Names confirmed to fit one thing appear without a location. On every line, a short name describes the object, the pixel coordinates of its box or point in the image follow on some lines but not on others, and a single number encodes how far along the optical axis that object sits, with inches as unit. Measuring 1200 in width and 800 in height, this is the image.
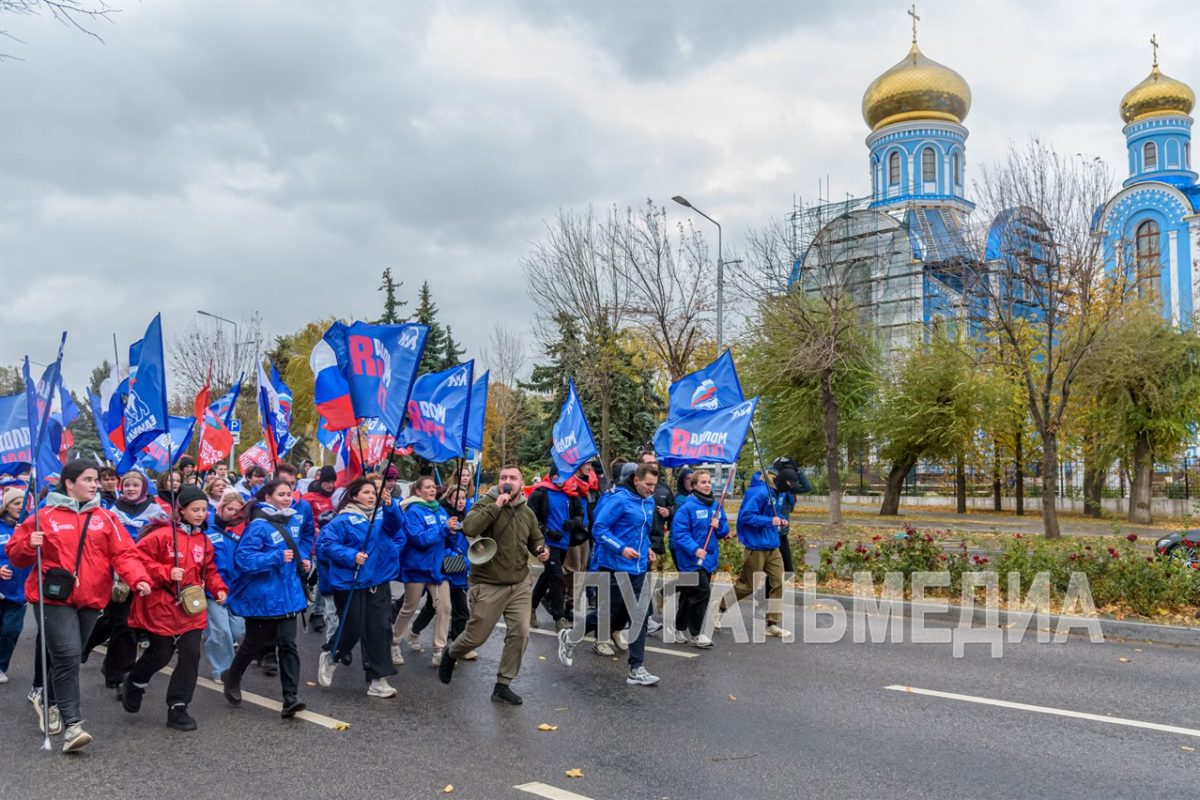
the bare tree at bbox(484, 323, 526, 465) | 1950.1
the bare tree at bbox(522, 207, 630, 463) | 1022.4
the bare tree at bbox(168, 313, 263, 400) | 1542.8
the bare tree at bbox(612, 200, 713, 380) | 991.0
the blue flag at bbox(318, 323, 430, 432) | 305.1
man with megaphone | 284.7
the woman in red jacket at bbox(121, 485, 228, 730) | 255.3
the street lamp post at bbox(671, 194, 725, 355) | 867.4
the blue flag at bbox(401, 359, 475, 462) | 346.6
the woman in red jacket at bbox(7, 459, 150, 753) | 234.5
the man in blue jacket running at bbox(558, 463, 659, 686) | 325.1
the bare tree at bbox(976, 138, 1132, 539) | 727.7
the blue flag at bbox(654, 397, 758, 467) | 399.5
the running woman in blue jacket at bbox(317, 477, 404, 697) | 292.7
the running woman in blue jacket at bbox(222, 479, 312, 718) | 269.3
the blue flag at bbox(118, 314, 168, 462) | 281.3
